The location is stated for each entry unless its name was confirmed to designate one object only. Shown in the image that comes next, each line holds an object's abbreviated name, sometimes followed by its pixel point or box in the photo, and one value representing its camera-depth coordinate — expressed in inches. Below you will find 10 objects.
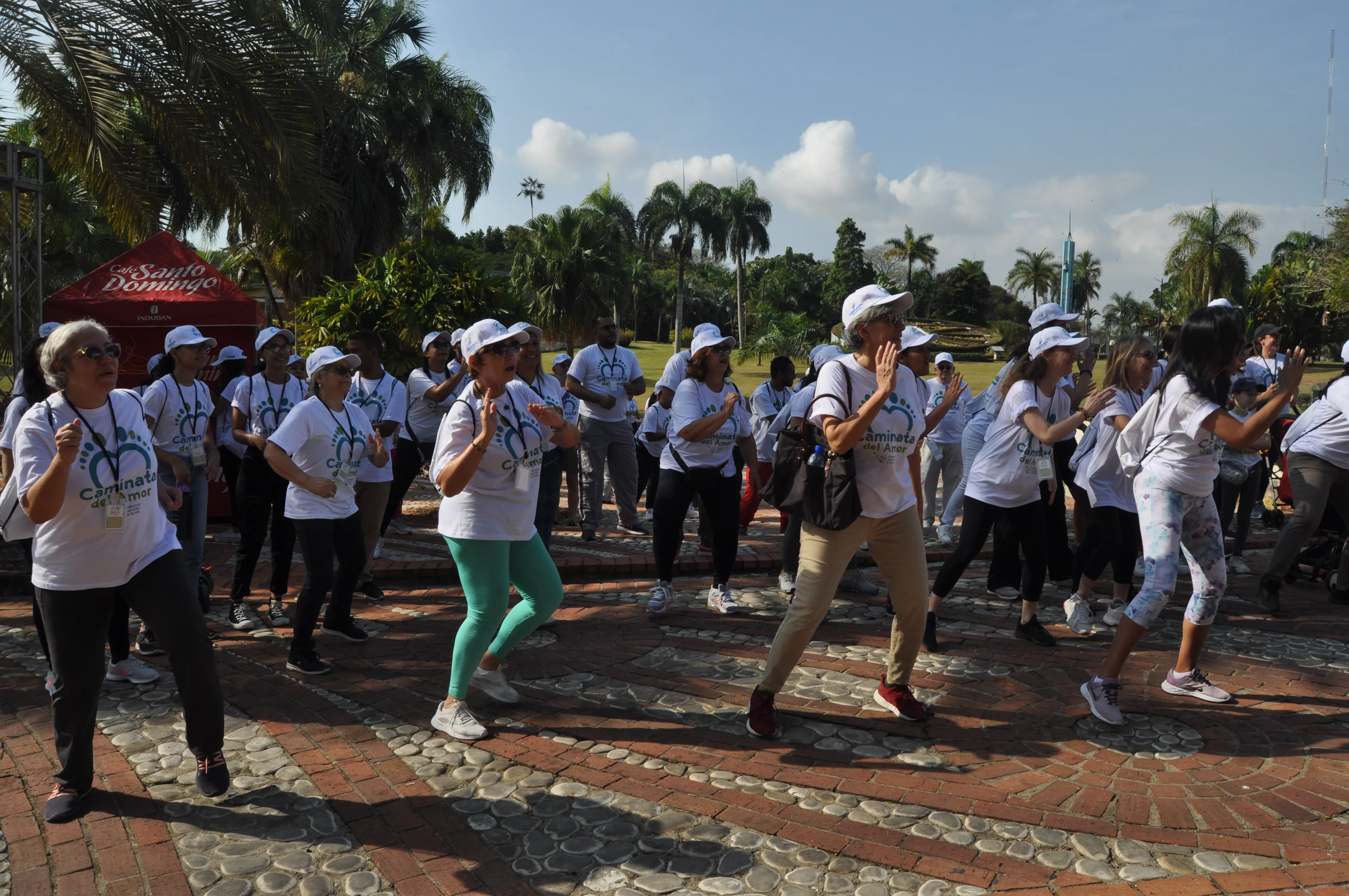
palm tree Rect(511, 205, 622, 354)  1594.5
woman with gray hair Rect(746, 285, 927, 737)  171.2
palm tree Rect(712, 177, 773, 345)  2278.5
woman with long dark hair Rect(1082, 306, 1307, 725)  182.4
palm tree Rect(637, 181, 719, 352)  2207.2
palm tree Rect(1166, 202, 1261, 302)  2236.7
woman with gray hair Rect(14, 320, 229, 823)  141.8
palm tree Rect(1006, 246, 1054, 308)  3437.5
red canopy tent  412.5
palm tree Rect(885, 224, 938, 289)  3203.7
